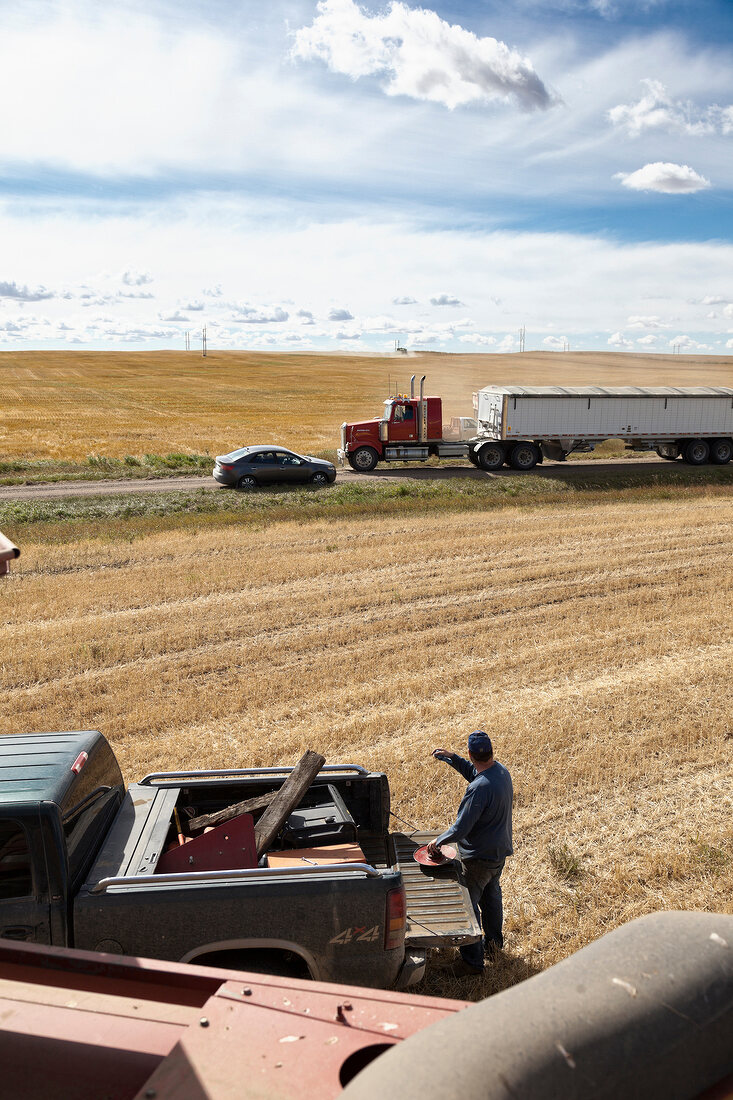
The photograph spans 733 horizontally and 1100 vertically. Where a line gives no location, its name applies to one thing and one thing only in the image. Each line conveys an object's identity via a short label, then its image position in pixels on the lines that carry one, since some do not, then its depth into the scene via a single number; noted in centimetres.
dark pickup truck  451
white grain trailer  2933
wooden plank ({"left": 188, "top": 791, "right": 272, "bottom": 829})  552
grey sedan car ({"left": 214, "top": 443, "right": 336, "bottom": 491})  2641
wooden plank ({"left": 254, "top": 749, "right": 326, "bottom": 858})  519
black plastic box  560
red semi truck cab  3002
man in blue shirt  555
